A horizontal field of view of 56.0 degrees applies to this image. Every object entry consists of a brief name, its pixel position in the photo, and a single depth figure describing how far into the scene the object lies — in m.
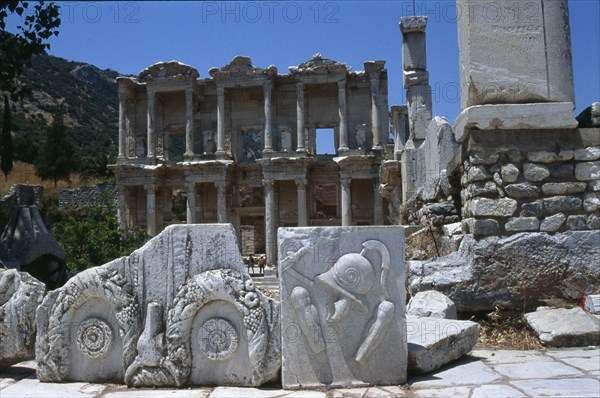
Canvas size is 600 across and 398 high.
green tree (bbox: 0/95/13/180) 32.09
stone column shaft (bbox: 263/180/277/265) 26.14
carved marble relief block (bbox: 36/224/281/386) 3.61
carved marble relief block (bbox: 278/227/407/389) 3.52
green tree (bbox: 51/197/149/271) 12.44
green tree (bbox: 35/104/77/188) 39.50
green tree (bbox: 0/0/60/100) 9.60
